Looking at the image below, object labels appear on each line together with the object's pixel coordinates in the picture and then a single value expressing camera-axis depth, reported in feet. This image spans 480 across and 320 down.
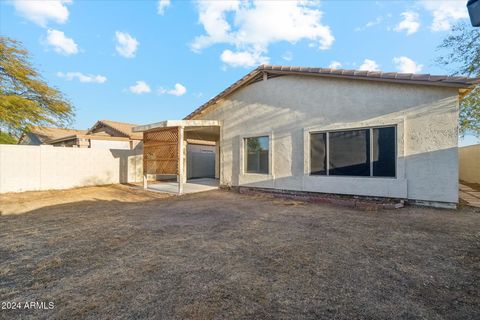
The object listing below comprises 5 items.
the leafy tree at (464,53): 30.99
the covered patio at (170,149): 31.45
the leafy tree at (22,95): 35.40
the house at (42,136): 62.69
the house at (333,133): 20.67
